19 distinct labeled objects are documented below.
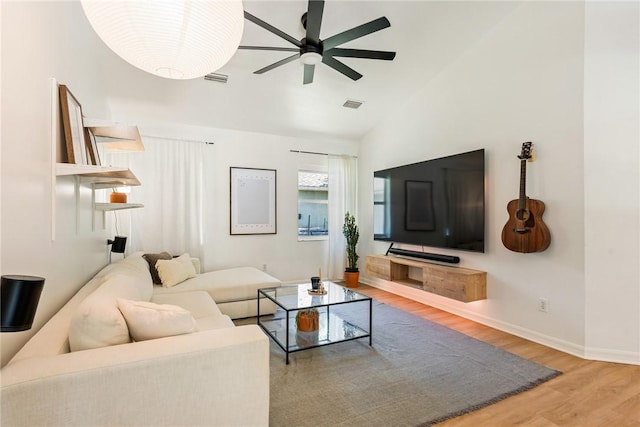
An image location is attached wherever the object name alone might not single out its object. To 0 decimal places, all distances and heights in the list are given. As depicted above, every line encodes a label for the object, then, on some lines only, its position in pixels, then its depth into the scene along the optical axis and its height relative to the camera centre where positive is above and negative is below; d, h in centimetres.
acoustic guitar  303 -8
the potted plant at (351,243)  554 -50
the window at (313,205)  563 +16
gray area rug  198 -119
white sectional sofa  117 -62
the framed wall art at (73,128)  186 +51
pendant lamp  103 +61
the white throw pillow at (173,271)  360 -65
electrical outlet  306 -84
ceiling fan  241 +142
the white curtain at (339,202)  573 +22
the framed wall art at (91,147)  221 +46
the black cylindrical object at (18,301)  97 -27
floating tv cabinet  350 -76
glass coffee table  276 -107
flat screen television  366 +16
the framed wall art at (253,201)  499 +20
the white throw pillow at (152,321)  159 -53
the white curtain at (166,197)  431 +23
